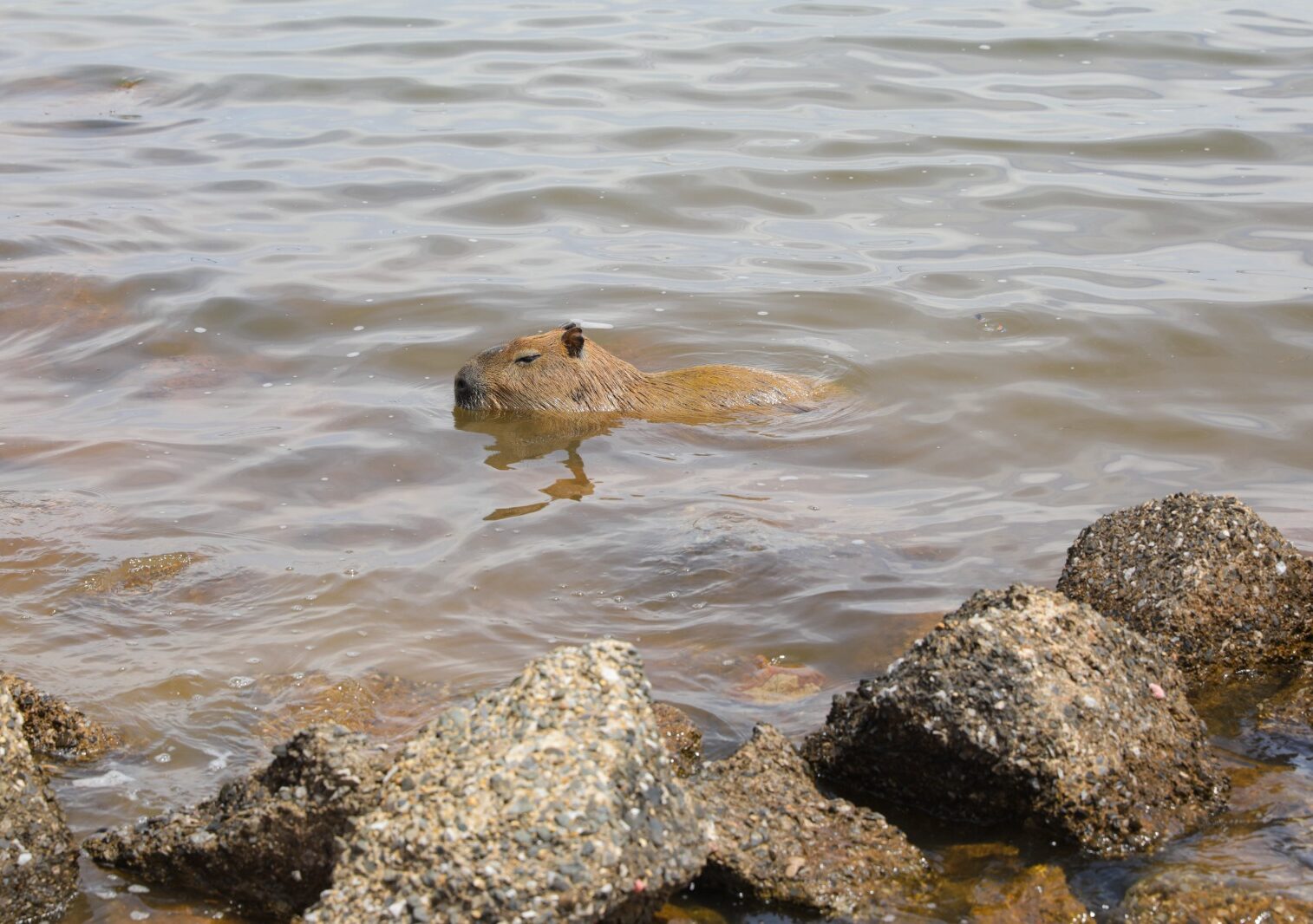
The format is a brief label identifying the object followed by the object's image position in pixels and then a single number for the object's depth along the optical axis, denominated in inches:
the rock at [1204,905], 299.1
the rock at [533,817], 261.1
